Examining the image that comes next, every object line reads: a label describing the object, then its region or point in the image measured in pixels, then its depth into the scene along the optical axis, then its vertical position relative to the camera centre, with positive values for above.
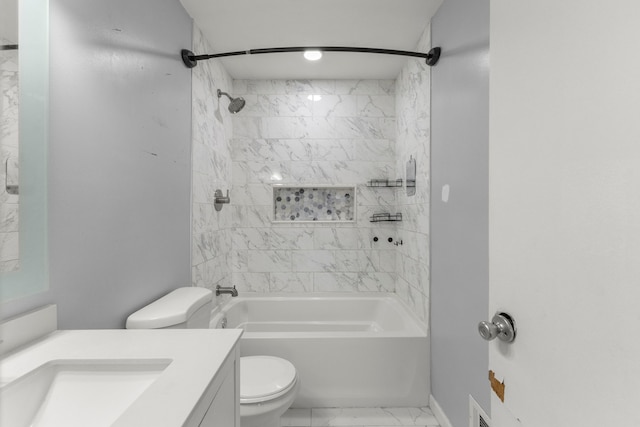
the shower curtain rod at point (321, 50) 1.85 +0.98
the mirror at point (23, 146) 0.85 +0.19
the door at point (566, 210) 0.44 +0.01
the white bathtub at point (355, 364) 2.02 -1.00
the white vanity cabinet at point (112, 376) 0.66 -0.38
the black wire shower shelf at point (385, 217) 2.83 -0.04
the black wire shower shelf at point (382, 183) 2.93 +0.29
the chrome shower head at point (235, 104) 2.54 +0.89
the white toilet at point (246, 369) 1.33 -0.84
